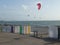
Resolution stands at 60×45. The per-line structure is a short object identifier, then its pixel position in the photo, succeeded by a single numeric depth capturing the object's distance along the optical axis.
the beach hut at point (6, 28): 12.90
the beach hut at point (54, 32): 9.49
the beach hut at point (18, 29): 11.32
